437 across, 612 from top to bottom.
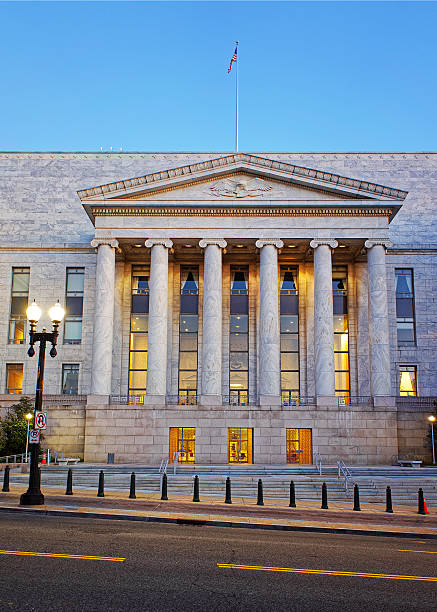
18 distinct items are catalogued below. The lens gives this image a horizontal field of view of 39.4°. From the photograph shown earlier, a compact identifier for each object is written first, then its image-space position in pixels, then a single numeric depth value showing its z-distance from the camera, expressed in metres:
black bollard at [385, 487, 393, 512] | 22.22
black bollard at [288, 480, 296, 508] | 22.93
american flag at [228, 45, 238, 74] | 49.14
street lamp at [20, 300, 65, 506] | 20.31
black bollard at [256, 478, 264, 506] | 22.93
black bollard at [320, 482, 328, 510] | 22.52
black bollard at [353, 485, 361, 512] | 22.31
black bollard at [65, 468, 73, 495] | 23.86
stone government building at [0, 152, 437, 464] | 39.34
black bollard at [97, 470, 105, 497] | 23.84
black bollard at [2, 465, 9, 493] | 24.09
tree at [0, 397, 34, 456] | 37.34
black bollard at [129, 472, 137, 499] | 23.67
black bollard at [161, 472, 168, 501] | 23.42
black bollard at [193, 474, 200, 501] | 23.32
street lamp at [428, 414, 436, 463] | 38.67
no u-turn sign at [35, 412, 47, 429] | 20.98
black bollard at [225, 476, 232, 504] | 23.01
